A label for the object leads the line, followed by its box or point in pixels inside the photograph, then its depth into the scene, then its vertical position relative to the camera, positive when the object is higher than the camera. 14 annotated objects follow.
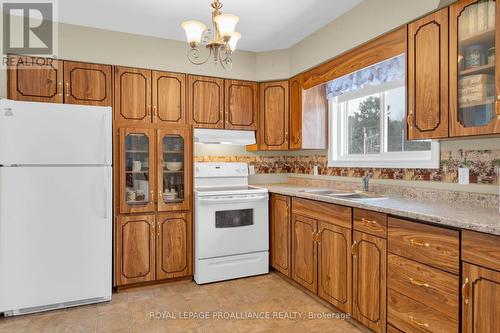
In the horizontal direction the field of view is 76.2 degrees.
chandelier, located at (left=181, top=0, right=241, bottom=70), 2.00 +0.87
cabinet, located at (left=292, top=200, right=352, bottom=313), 2.37 -0.74
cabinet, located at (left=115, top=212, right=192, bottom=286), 3.04 -0.81
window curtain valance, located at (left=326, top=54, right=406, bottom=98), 2.64 +0.82
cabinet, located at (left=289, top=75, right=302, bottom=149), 3.55 +0.61
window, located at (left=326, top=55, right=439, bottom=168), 2.64 +0.43
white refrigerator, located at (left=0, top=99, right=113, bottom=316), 2.49 -0.33
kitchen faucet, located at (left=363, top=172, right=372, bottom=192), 2.85 -0.15
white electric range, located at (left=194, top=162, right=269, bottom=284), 3.19 -0.69
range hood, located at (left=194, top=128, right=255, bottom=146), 3.50 +0.33
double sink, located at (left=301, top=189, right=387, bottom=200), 2.63 -0.25
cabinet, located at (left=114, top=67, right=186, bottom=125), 3.18 +0.71
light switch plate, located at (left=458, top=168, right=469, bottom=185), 2.12 -0.07
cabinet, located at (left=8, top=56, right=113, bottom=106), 2.87 +0.79
